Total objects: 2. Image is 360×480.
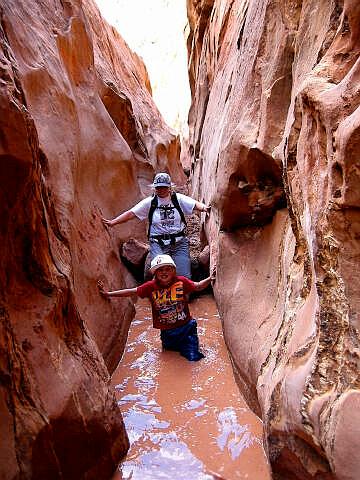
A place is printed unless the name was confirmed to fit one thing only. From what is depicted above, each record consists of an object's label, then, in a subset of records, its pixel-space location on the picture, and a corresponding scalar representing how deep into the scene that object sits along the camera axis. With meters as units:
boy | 4.36
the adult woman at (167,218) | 5.44
